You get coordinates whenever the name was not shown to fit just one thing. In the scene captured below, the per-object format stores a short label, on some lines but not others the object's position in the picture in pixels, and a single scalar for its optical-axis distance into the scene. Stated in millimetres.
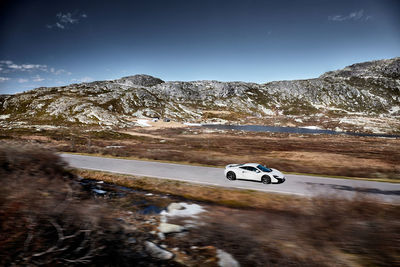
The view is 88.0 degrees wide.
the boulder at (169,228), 9383
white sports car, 16469
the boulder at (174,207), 12360
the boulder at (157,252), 7117
